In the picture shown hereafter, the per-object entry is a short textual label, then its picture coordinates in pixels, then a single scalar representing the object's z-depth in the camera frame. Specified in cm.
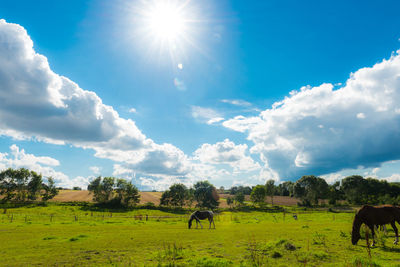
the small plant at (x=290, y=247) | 1352
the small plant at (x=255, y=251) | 1072
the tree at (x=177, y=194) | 10419
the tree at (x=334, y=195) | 11381
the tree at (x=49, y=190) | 9824
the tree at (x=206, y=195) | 10661
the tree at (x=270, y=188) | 12375
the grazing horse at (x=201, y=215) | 2960
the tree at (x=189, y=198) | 10778
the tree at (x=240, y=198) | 12080
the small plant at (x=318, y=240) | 1547
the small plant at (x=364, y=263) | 963
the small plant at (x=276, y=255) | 1215
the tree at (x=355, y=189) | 11044
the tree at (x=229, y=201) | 13038
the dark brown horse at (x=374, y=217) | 1499
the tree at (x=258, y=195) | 11474
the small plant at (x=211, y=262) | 1034
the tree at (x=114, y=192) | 9594
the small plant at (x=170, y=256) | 1095
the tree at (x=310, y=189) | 11262
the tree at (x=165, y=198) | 10275
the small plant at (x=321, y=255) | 1168
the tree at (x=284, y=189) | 15955
